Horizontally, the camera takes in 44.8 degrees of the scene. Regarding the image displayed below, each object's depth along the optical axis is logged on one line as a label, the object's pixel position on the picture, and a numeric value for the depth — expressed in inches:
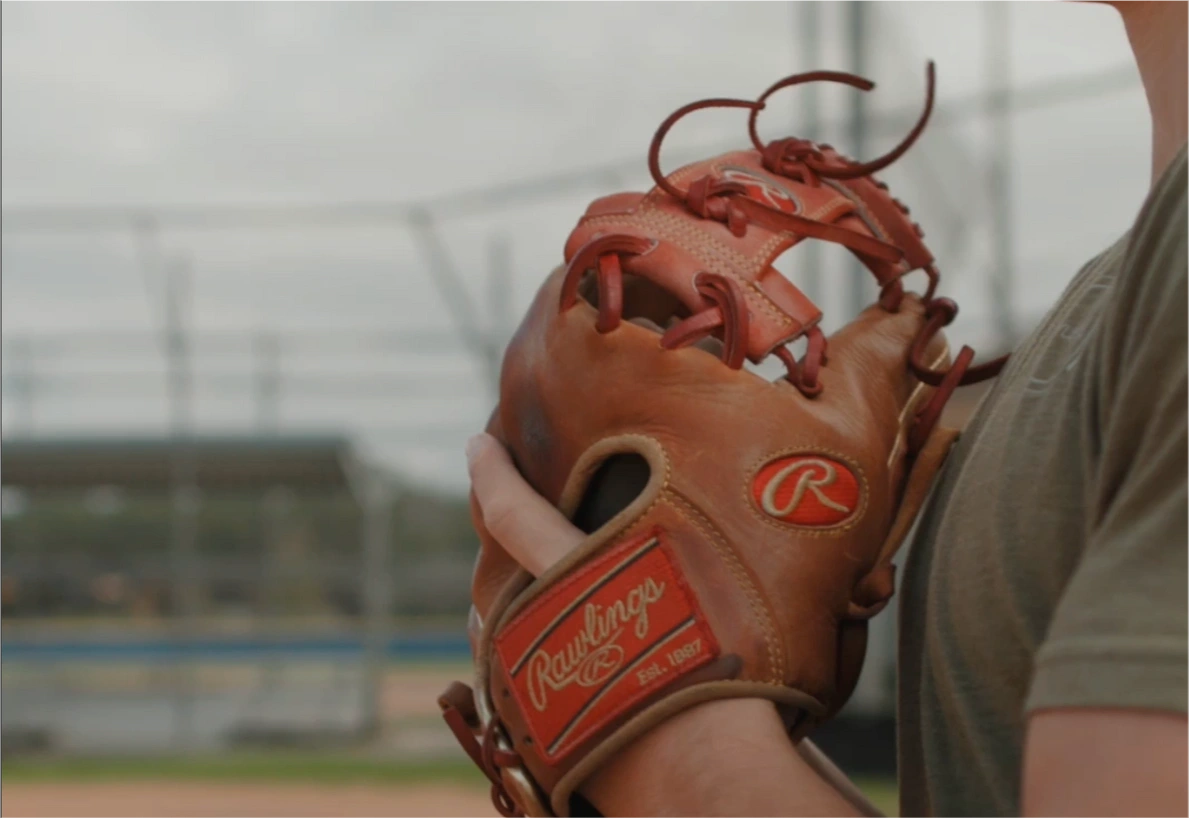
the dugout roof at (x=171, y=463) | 458.0
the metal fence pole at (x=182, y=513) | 372.2
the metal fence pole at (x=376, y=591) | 369.1
